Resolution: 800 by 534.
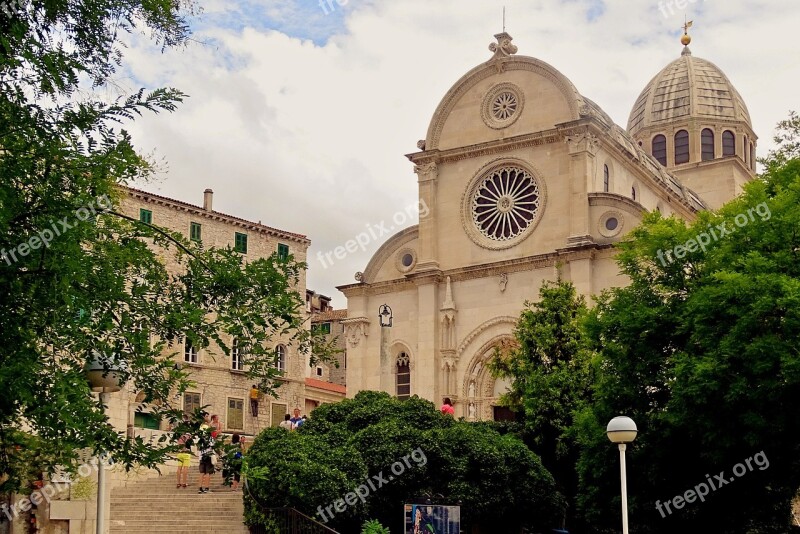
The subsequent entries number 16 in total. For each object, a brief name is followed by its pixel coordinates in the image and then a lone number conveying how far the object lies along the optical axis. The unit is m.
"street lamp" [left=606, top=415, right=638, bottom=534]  18.16
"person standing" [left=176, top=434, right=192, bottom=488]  28.45
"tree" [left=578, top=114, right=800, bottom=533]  23.88
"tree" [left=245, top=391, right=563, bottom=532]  24.22
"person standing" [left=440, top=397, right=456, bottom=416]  32.44
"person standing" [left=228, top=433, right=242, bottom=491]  14.48
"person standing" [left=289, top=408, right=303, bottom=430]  31.66
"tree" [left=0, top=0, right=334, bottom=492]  12.97
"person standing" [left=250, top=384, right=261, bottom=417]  51.46
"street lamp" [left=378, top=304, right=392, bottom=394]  46.81
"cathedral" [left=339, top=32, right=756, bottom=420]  43.25
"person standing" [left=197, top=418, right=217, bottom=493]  26.60
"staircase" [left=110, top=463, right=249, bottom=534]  25.62
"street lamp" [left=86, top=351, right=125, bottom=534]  14.66
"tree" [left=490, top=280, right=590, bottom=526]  32.31
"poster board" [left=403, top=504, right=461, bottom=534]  20.31
